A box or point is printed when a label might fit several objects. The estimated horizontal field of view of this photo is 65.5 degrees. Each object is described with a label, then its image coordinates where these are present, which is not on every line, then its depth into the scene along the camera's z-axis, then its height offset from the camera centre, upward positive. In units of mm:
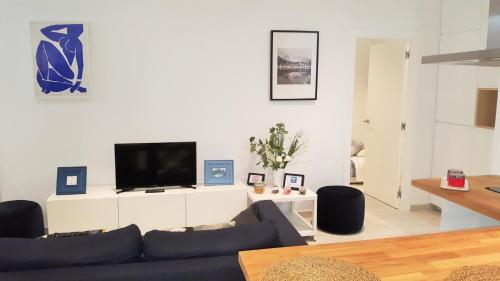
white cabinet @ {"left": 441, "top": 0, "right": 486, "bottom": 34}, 4062 +1031
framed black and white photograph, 4238 +462
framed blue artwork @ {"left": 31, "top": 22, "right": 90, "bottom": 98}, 3760 +419
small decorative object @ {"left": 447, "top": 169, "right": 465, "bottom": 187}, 2684 -477
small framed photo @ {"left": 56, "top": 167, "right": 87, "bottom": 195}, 3742 -760
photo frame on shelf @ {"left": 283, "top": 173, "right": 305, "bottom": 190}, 4117 -787
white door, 4828 -161
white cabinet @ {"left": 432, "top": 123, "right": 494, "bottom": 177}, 4039 -438
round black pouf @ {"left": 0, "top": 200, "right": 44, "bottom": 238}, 3369 -1063
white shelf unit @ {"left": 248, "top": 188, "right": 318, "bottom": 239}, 3852 -911
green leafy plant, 4090 -466
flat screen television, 3854 -614
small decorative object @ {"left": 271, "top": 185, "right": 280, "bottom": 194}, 3978 -861
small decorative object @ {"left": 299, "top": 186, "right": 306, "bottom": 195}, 3953 -855
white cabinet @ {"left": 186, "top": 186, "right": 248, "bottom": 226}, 3854 -994
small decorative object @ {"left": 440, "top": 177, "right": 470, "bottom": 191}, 2670 -531
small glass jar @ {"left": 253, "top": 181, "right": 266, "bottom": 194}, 3965 -839
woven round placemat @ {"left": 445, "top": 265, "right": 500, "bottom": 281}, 1253 -536
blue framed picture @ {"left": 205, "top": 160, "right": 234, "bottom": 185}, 4089 -709
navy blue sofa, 1654 -679
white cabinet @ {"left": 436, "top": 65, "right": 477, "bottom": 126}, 4191 +170
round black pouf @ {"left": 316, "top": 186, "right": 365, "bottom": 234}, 4012 -1078
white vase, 4128 -758
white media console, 3629 -1003
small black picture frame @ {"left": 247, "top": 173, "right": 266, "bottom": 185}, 4148 -773
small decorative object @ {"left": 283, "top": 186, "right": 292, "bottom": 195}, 3965 -858
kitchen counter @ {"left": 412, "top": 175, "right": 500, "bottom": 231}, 2336 -570
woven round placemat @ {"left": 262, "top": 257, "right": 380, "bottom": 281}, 1235 -537
